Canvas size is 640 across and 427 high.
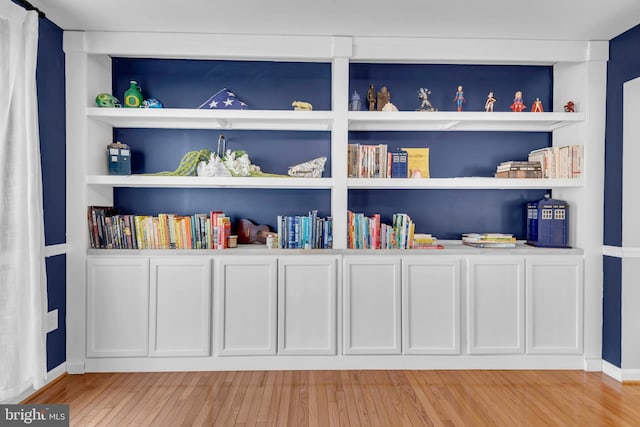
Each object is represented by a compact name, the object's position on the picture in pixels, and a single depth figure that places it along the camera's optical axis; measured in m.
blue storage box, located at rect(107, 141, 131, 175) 3.34
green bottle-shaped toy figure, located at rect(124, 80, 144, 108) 3.35
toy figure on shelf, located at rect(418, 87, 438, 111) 3.48
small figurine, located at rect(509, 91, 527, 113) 3.43
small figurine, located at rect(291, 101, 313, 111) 3.39
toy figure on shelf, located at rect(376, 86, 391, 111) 3.51
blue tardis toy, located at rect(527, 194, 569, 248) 3.36
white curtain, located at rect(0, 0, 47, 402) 2.41
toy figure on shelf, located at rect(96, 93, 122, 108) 3.25
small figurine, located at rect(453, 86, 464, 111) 3.48
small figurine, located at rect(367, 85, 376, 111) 3.50
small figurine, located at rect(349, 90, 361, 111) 3.39
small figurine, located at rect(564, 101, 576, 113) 3.37
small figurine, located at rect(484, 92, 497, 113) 3.49
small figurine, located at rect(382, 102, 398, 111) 3.38
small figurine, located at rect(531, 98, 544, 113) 3.41
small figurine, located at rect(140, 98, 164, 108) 3.31
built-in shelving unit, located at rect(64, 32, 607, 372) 3.17
